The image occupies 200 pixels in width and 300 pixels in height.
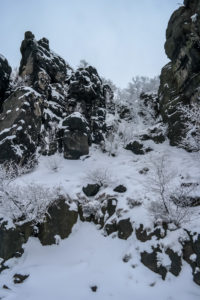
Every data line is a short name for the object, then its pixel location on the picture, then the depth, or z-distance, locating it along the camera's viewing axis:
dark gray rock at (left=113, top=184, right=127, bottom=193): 14.72
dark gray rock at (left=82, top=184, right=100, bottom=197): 15.36
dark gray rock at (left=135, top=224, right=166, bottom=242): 10.61
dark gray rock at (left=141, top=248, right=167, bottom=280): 9.30
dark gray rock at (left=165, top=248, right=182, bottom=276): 9.08
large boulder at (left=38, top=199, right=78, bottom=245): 12.69
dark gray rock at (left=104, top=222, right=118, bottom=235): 12.49
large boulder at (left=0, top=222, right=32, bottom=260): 11.82
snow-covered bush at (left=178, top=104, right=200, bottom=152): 16.11
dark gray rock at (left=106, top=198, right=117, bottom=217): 13.53
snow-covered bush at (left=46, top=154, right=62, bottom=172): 20.00
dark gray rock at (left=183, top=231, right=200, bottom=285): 8.79
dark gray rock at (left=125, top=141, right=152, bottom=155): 22.41
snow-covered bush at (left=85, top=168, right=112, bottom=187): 16.16
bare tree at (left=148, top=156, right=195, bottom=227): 10.29
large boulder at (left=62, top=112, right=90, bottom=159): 22.39
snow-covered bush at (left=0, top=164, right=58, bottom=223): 12.72
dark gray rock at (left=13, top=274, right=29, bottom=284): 9.96
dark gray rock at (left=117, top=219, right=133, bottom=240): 11.73
